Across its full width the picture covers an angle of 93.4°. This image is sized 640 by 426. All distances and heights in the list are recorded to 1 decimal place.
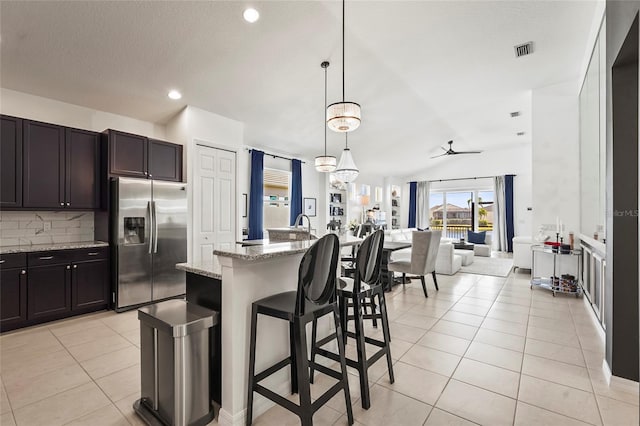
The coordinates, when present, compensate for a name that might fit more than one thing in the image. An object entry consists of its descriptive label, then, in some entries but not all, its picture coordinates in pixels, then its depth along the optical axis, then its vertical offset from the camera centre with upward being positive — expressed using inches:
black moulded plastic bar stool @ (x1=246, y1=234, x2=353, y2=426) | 61.5 -21.7
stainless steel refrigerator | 147.7 -13.0
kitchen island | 67.8 -22.5
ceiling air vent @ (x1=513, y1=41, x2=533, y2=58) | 144.3 +80.1
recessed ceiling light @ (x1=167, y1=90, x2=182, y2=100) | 157.3 +63.1
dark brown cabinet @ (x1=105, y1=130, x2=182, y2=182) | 153.5 +30.9
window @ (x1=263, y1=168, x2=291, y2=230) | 270.8 +14.6
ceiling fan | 316.1 +67.7
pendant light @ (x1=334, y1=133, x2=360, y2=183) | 197.3 +28.8
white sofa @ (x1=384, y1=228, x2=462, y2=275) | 233.5 -36.5
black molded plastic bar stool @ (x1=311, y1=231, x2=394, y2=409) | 76.1 -23.7
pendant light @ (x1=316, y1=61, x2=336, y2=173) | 195.6 +32.5
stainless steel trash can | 65.4 -34.4
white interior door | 178.7 +8.6
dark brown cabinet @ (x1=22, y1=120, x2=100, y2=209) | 134.3 +22.3
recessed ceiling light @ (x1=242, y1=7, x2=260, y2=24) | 112.0 +75.0
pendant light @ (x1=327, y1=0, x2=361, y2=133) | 122.6 +40.2
